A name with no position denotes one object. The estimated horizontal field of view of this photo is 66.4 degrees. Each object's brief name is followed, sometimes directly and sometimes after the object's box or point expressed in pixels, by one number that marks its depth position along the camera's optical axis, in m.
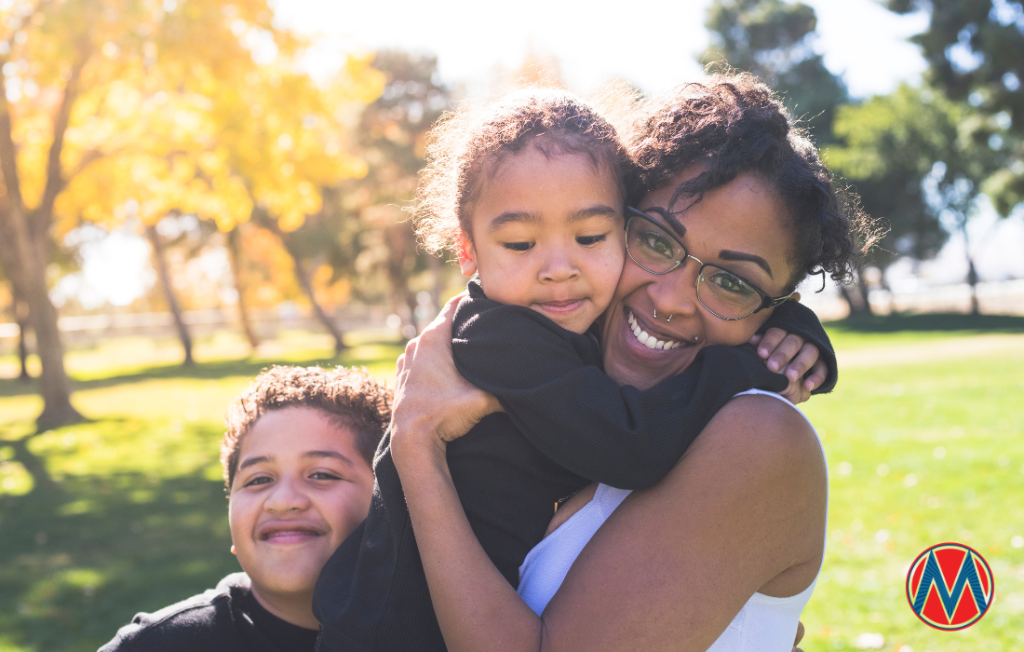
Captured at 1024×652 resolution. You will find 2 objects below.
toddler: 1.85
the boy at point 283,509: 2.56
